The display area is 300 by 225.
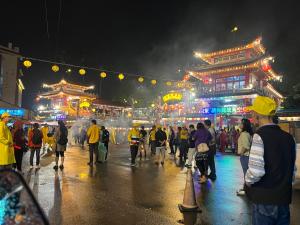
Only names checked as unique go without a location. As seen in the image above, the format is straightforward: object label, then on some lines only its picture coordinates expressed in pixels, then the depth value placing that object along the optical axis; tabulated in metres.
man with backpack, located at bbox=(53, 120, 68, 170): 8.34
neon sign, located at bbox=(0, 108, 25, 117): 23.85
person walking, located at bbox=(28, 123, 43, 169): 8.60
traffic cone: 4.40
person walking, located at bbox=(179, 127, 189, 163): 11.40
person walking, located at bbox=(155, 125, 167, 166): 9.90
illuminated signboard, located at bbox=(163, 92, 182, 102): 28.53
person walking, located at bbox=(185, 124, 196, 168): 9.09
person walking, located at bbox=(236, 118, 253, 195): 5.60
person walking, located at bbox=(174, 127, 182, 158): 13.37
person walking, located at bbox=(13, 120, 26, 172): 7.05
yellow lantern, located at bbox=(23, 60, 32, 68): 13.27
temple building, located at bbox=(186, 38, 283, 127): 23.68
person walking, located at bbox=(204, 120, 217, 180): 7.43
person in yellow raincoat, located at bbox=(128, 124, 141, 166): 9.70
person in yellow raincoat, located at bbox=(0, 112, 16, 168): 5.03
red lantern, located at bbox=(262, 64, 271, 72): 25.65
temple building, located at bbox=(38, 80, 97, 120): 34.81
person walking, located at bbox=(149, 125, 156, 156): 12.50
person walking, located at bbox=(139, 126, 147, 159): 11.82
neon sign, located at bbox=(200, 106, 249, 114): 22.70
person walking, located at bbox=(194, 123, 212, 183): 6.91
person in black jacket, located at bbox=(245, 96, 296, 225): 2.08
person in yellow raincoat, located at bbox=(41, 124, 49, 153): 14.23
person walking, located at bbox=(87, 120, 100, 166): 9.19
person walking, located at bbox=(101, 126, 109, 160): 11.39
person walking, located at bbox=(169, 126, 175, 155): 14.44
